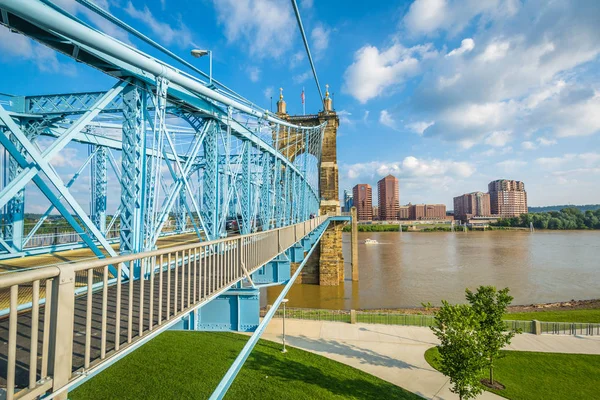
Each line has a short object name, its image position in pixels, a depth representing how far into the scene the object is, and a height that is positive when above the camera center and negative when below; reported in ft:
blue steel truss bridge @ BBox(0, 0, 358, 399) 6.10 -0.17
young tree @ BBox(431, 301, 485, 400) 28.58 -13.18
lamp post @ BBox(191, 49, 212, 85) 24.37 +13.02
